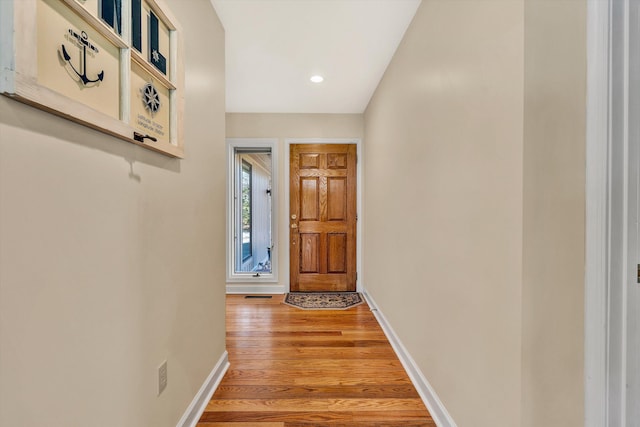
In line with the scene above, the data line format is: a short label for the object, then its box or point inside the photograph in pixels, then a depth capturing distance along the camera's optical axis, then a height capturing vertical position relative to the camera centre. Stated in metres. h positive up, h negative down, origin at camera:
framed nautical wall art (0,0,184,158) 0.66 +0.41
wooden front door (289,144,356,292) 4.18 -0.11
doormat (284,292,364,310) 3.59 -1.11
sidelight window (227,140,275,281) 4.15 -0.03
